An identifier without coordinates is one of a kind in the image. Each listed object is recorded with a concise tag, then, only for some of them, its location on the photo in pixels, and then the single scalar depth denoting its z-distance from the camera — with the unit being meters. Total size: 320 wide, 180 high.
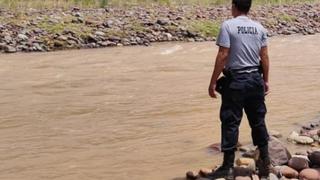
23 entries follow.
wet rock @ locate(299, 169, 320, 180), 5.68
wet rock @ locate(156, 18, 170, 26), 23.09
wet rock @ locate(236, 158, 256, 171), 5.81
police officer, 5.32
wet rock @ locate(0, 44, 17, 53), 18.06
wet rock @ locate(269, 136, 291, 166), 6.16
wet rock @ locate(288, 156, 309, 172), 5.96
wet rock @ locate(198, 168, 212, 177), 5.86
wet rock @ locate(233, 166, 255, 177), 5.65
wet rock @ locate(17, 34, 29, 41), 19.20
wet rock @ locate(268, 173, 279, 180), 5.63
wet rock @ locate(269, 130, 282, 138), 7.57
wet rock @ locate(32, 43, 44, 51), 18.69
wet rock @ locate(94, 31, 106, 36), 20.72
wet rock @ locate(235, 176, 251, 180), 5.54
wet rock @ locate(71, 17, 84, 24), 21.80
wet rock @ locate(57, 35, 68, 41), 19.74
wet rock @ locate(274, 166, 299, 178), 5.80
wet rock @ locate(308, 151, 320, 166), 6.08
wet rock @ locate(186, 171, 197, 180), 5.95
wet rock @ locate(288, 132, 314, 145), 7.24
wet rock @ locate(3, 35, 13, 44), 18.80
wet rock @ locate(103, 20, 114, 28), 21.94
